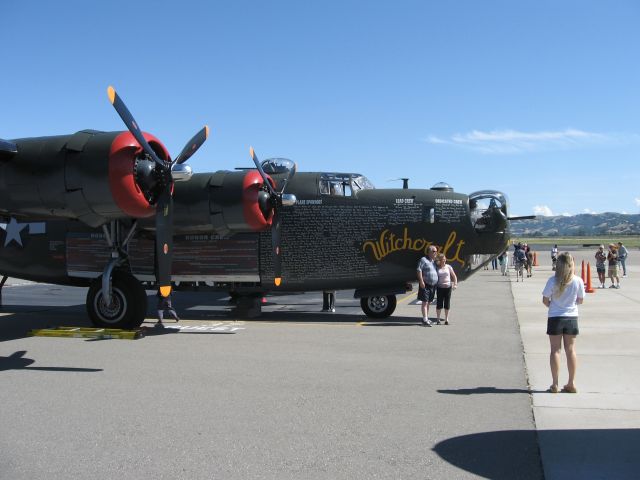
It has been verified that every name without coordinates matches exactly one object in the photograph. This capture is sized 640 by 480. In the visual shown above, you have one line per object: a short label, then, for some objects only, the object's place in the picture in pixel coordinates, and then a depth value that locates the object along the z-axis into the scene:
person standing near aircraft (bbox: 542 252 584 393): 6.97
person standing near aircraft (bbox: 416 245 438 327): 12.91
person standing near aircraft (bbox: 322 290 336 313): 16.32
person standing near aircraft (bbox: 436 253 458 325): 13.02
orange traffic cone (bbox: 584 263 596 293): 21.67
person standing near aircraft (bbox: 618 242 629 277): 28.54
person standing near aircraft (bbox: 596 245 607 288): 24.85
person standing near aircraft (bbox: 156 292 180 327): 12.85
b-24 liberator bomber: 13.38
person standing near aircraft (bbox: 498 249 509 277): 33.12
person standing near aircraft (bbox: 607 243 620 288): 23.55
